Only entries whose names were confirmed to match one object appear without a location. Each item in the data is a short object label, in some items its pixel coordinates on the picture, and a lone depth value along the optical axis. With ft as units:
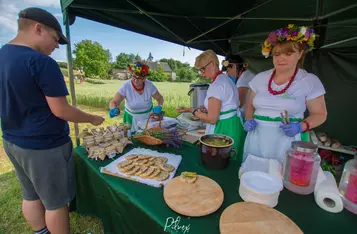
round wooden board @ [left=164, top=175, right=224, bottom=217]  2.67
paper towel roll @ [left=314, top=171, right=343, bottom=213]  2.72
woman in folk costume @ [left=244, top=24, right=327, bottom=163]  4.10
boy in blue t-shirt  3.57
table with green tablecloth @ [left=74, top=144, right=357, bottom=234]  2.56
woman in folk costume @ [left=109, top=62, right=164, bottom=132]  8.20
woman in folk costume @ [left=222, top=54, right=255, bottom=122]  8.75
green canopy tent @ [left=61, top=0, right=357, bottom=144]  7.45
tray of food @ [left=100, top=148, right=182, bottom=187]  3.65
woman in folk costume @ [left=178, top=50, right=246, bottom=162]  5.28
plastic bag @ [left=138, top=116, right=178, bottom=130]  6.28
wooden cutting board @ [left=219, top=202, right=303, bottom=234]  2.28
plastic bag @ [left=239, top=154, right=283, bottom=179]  3.39
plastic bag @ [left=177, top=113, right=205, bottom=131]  7.04
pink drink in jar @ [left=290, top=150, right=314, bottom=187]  3.04
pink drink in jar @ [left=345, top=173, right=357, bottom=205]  2.65
